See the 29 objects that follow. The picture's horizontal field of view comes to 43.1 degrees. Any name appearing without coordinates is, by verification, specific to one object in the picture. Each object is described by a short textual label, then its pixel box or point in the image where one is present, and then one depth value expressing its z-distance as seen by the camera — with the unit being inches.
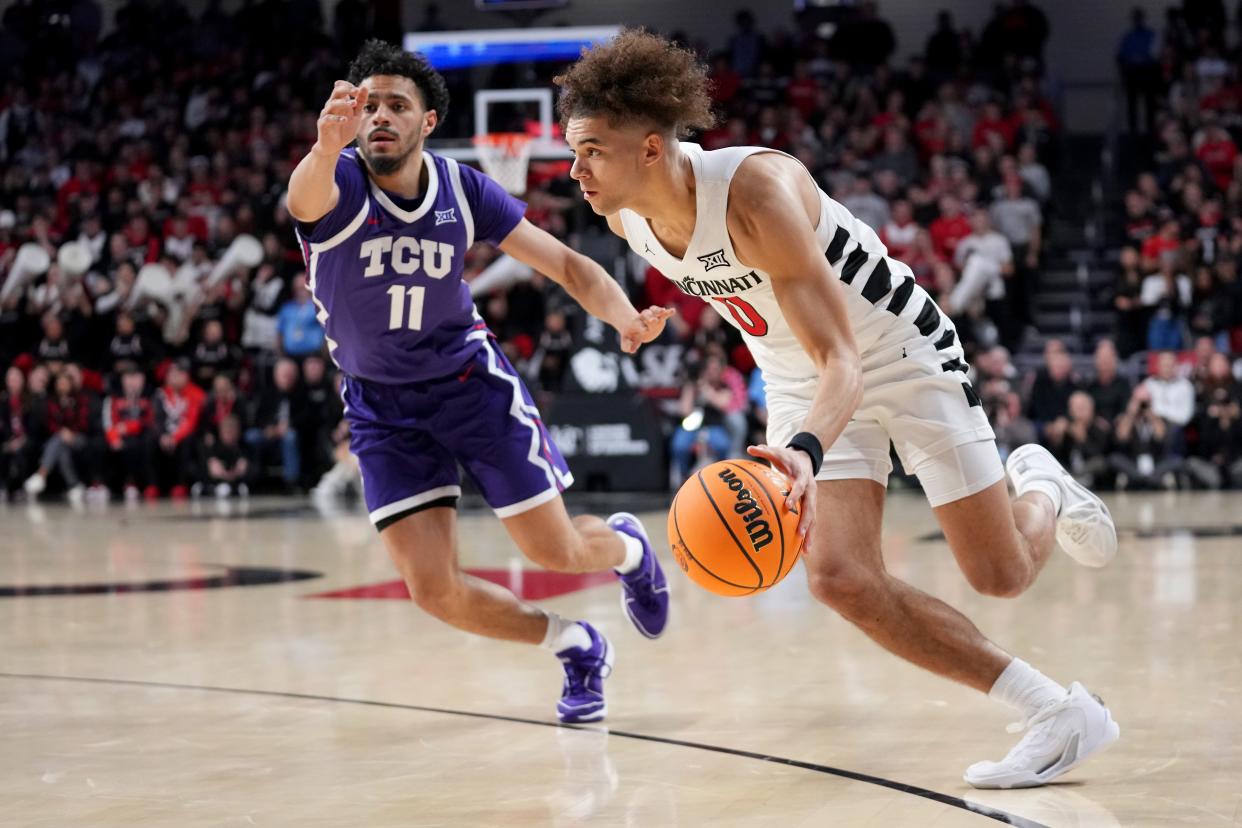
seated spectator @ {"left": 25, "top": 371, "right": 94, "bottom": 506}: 649.0
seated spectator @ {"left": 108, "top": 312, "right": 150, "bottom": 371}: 677.3
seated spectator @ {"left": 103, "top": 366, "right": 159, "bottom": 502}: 645.3
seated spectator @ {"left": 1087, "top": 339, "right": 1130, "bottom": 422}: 570.9
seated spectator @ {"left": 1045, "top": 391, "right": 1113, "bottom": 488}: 564.4
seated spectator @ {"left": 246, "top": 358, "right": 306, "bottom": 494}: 635.5
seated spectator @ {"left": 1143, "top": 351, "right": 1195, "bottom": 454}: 565.3
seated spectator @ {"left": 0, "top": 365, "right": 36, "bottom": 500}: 656.4
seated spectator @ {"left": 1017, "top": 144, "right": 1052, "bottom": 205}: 662.5
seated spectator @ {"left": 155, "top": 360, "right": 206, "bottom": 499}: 642.8
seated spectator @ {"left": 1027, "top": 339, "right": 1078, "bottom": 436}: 574.6
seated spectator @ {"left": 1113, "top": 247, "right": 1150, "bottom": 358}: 613.6
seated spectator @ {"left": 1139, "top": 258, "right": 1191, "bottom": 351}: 598.2
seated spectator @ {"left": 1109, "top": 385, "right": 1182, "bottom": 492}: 563.5
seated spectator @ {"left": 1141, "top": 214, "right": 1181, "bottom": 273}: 614.9
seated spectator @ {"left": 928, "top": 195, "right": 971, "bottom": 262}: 632.4
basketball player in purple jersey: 196.2
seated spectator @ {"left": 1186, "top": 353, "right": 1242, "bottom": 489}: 561.6
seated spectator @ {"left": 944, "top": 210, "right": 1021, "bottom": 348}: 604.7
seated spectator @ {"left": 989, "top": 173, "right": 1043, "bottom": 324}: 642.2
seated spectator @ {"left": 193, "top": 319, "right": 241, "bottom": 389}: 667.4
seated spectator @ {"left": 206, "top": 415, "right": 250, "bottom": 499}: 629.6
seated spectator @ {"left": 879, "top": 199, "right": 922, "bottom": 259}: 630.5
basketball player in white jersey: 150.2
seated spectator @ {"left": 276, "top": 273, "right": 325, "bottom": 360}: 650.2
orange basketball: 136.8
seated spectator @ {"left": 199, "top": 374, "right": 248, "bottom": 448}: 632.4
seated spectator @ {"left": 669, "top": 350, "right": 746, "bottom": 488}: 575.8
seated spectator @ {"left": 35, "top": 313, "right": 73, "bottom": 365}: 681.6
